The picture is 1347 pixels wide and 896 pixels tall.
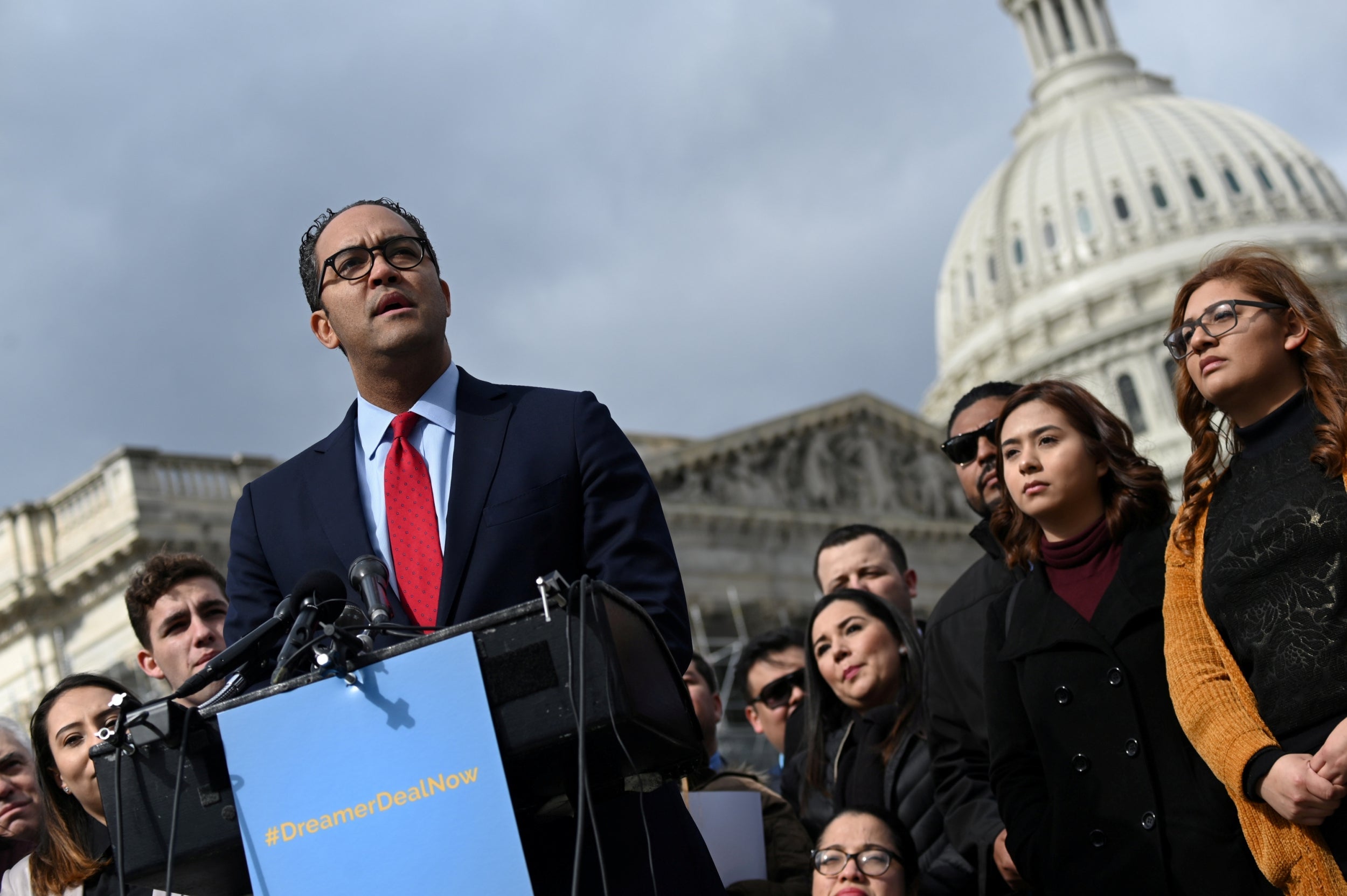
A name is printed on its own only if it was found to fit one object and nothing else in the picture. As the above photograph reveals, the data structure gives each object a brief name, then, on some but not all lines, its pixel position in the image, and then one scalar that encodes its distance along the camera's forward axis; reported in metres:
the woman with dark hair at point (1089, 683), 4.13
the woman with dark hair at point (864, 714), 5.71
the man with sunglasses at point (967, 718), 4.96
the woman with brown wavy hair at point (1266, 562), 3.78
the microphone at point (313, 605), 2.68
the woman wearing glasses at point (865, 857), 5.13
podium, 2.54
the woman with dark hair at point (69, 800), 4.93
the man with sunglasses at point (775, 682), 7.39
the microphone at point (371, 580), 2.78
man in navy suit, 2.98
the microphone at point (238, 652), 2.71
